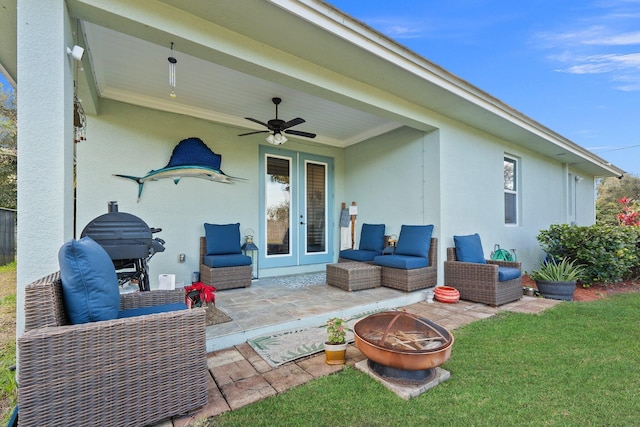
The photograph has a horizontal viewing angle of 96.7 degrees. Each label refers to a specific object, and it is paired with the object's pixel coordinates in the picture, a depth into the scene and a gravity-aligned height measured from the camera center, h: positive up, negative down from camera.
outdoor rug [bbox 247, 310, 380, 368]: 2.54 -1.24
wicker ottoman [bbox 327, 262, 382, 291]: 4.50 -0.96
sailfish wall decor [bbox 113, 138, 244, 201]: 4.75 +0.92
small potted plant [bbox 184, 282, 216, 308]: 3.05 -0.84
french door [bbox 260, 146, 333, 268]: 5.86 +0.20
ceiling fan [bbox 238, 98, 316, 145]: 4.53 +1.44
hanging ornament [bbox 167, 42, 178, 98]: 2.91 +1.51
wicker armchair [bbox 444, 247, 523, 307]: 4.16 -1.02
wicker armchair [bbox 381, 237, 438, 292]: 4.45 -0.96
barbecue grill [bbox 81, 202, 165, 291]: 2.77 -0.23
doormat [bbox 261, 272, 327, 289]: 5.02 -1.20
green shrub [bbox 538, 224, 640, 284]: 5.32 -0.64
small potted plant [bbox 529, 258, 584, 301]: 4.77 -1.11
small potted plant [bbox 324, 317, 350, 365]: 2.41 -1.09
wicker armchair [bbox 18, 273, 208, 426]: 1.40 -0.82
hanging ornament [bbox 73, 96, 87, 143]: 2.68 +1.02
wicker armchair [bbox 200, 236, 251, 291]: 4.48 -0.96
